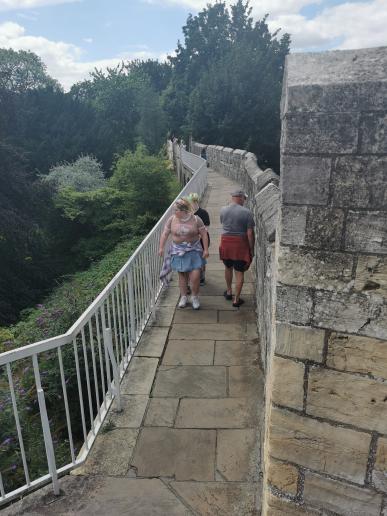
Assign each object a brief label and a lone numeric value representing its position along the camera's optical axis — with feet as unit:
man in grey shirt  17.06
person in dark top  18.83
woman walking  17.06
